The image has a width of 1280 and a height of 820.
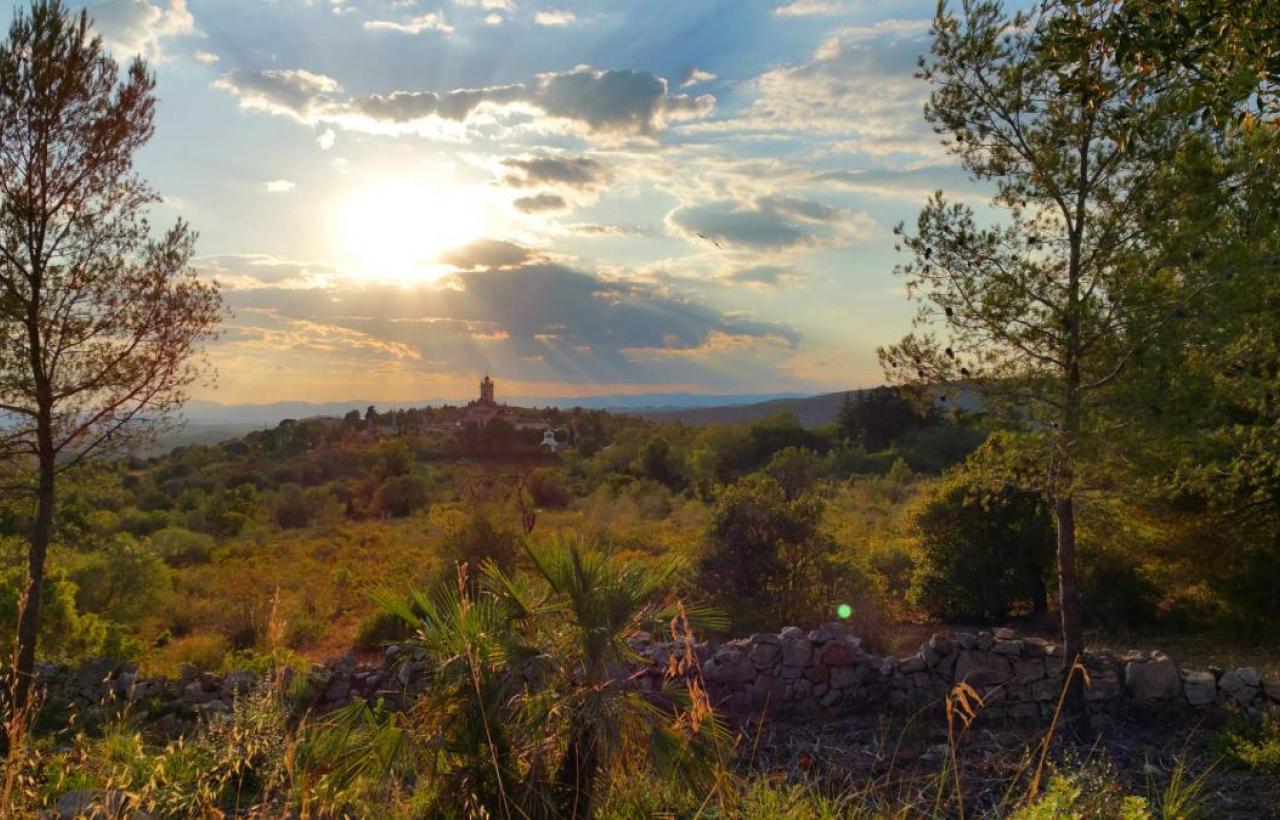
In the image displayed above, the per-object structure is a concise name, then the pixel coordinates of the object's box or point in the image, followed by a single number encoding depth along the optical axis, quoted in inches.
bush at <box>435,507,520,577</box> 545.6
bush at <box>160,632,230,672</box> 440.8
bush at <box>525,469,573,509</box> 1114.7
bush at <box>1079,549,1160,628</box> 411.2
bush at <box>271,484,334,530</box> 1133.7
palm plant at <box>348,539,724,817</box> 131.9
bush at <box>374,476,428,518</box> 1179.9
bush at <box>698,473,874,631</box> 426.9
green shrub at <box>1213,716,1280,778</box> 224.8
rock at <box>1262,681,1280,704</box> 275.4
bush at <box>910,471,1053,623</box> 422.3
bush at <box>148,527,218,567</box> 803.4
